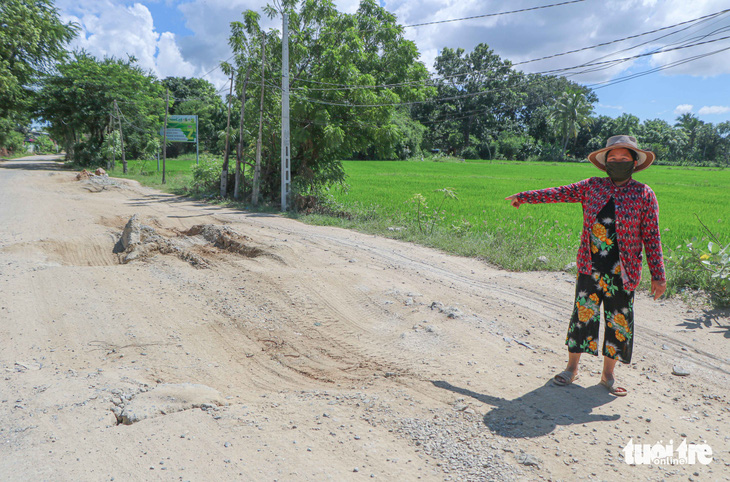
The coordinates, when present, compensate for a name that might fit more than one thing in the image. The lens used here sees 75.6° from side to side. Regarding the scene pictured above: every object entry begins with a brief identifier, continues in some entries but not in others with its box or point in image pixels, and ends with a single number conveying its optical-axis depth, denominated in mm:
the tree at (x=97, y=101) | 33125
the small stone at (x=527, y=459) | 2664
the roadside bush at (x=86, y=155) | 34719
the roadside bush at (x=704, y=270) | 5617
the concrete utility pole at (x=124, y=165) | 29194
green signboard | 26547
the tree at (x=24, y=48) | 31203
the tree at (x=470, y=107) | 62781
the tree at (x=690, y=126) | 76562
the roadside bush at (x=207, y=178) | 18406
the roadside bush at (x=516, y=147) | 64250
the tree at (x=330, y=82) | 14837
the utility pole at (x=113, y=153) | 32219
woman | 3236
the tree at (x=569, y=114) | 63312
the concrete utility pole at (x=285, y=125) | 13930
